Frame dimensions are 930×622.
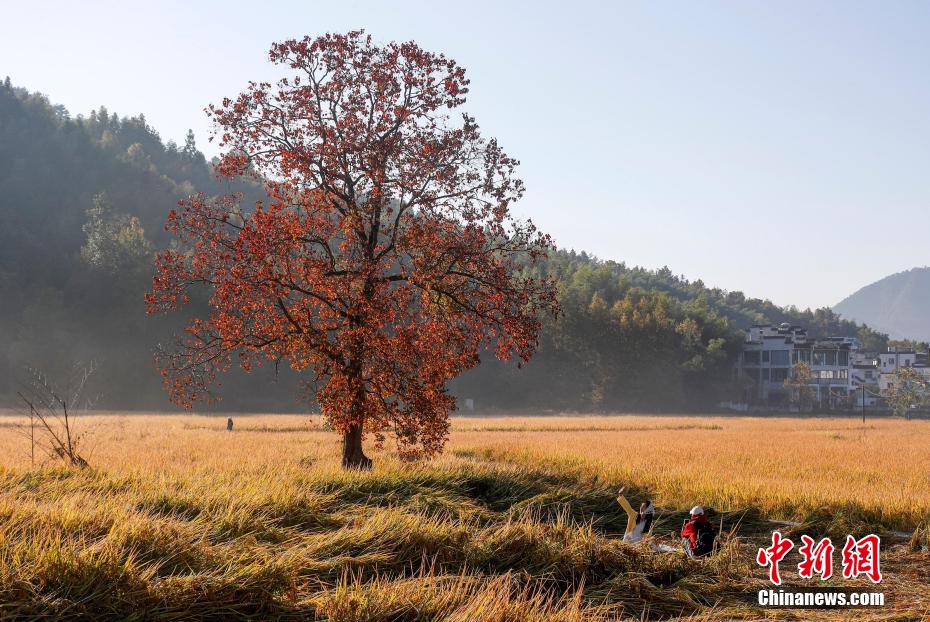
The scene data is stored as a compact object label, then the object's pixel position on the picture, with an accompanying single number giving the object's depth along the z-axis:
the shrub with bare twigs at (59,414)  16.38
